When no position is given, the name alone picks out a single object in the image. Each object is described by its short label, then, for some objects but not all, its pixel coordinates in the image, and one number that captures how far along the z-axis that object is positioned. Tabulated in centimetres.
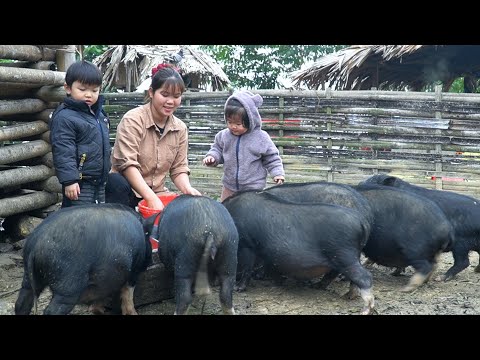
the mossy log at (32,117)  573
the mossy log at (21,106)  525
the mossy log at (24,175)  512
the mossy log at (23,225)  557
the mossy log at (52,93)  559
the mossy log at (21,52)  505
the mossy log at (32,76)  495
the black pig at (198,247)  338
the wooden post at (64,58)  589
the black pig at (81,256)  308
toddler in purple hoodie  496
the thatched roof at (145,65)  1255
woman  440
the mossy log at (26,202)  519
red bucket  389
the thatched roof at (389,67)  1156
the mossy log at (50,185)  570
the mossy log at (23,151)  510
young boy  408
